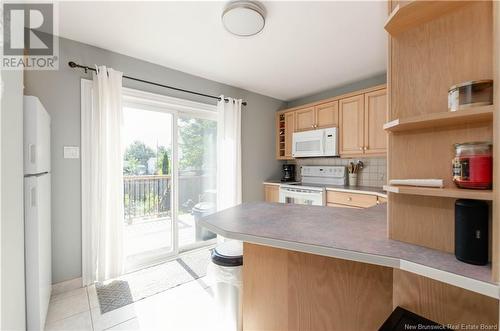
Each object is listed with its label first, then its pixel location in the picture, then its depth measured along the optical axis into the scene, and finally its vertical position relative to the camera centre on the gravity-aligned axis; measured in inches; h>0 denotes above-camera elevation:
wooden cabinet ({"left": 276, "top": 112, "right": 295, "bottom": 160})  148.7 +21.5
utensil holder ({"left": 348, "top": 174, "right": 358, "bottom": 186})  125.7 -9.5
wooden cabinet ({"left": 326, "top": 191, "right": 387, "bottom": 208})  101.7 -17.7
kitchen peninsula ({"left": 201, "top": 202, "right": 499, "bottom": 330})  26.6 -17.8
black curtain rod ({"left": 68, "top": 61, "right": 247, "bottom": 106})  78.8 +36.7
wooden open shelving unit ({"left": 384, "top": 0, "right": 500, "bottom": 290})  27.1 +8.4
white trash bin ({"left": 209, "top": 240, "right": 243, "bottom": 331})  56.6 -32.6
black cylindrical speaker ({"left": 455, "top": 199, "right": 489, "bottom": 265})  24.5 -7.8
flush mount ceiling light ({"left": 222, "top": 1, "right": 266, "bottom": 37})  61.4 +44.1
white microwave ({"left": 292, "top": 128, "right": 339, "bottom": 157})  124.4 +12.7
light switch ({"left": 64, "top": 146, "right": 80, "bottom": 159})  80.0 +4.5
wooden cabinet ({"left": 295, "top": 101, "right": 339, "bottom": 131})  125.8 +29.1
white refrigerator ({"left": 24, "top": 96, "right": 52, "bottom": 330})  54.8 -12.6
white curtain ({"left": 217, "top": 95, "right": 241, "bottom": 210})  121.2 +6.1
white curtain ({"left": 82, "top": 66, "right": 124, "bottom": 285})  83.3 -6.0
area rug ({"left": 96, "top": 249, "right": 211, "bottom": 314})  76.0 -47.6
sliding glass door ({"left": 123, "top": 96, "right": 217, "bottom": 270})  99.0 -8.0
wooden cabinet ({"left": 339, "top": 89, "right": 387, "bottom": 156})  107.7 +21.1
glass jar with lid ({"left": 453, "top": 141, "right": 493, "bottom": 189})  24.7 -0.2
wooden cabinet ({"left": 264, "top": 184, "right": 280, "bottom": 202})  140.6 -19.4
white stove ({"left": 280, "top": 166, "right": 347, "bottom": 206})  120.7 -13.1
